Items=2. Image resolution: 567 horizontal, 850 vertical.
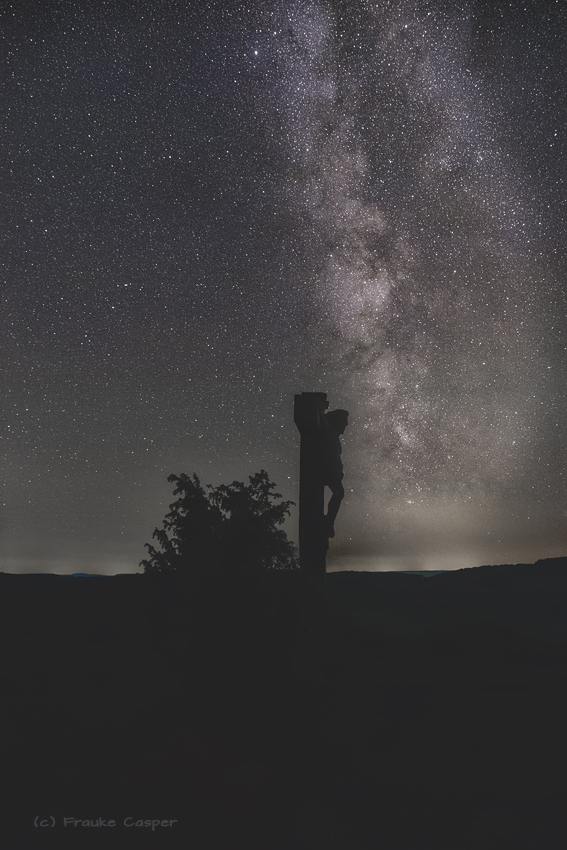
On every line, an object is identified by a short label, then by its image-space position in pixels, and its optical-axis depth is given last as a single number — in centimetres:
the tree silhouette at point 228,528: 1728
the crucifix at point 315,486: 1196
